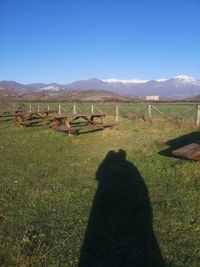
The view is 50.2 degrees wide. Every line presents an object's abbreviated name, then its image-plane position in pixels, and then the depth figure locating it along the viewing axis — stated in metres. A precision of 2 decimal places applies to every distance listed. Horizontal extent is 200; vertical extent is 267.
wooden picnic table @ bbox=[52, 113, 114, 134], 10.26
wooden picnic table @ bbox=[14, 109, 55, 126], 13.87
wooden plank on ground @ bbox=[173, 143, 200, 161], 5.03
